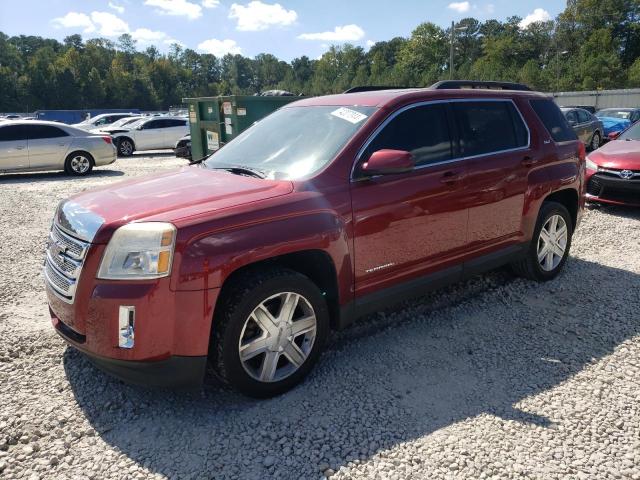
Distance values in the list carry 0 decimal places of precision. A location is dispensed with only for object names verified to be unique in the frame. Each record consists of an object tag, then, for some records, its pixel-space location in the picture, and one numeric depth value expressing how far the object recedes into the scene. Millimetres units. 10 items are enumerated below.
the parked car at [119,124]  20177
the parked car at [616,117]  19438
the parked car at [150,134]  19609
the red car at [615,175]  7418
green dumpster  10570
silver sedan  12727
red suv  2715
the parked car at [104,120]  26500
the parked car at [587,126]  15377
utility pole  35312
